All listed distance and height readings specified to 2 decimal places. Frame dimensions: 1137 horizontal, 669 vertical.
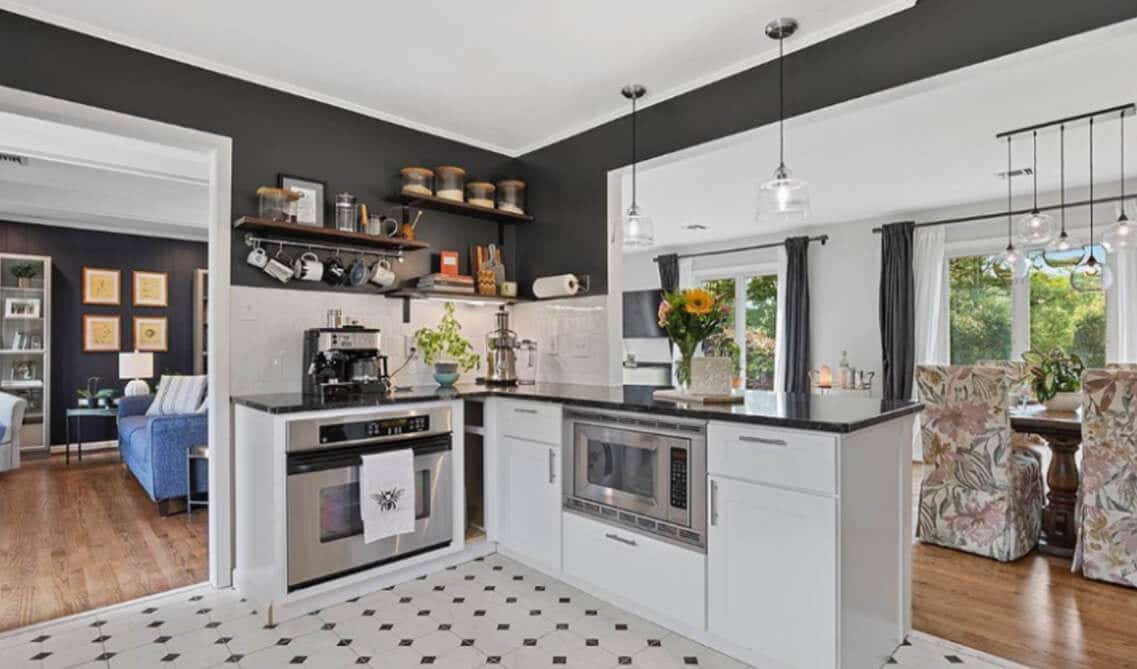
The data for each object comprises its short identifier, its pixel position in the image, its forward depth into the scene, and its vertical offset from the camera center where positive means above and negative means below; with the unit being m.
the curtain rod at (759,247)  6.56 +1.05
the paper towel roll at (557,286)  3.63 +0.29
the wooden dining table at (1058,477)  3.31 -0.82
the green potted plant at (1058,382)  3.68 -0.29
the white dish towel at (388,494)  2.73 -0.75
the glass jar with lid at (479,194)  3.81 +0.90
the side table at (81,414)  5.86 -0.80
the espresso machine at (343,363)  3.03 -0.15
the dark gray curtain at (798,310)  6.68 +0.27
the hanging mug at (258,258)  3.03 +0.38
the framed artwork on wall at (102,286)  6.45 +0.51
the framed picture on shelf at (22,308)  6.02 +0.25
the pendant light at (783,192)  2.54 +0.62
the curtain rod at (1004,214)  4.84 +1.07
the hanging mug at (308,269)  3.17 +0.34
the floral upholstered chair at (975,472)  3.26 -0.78
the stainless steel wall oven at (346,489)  2.57 -0.71
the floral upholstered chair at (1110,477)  2.91 -0.70
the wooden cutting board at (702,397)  2.56 -0.28
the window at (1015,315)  5.12 +0.18
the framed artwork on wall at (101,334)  6.47 -0.01
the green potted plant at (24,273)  6.03 +0.60
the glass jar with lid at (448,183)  3.67 +0.92
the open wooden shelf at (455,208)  3.56 +0.79
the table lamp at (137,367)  6.40 -0.37
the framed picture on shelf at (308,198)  3.17 +0.73
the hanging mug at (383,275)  3.45 +0.34
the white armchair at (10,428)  5.29 -0.84
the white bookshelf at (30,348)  6.03 -0.16
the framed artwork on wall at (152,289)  6.71 +0.49
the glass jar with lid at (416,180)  3.50 +0.91
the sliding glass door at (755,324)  7.31 +0.13
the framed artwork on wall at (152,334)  6.73 -0.01
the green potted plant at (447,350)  3.34 -0.10
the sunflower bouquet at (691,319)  2.72 +0.07
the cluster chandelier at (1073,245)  3.59 +0.59
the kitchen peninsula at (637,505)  1.98 -0.70
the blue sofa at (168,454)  4.09 -0.84
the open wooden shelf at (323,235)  2.92 +0.52
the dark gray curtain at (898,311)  5.89 +0.24
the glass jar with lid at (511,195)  3.97 +0.92
